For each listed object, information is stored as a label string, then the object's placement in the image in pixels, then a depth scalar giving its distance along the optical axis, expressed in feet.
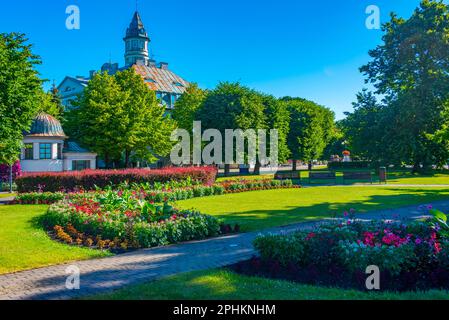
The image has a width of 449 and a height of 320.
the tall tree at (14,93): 61.82
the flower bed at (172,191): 68.39
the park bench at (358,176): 108.37
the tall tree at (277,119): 161.68
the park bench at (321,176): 110.42
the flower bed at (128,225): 35.73
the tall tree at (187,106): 178.50
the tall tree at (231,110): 142.51
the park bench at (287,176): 109.81
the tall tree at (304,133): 187.01
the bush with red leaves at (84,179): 81.00
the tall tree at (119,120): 135.74
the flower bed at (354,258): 24.06
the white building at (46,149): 127.65
